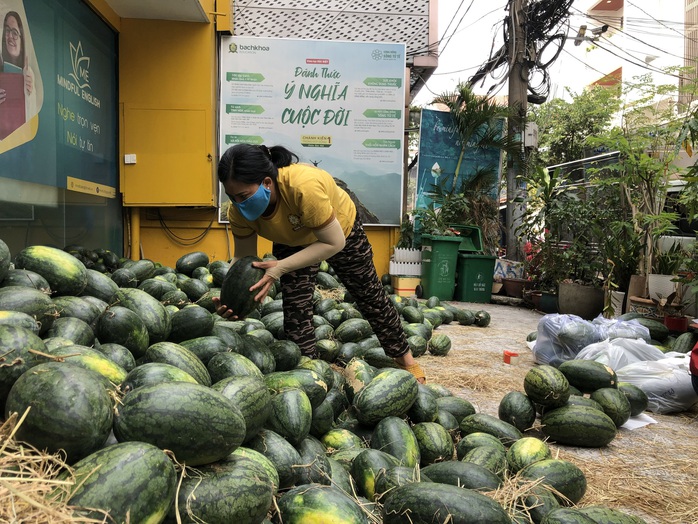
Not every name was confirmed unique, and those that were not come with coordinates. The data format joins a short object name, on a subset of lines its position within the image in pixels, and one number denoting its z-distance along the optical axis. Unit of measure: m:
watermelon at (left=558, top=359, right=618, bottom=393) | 3.64
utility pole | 10.88
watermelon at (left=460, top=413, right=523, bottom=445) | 2.81
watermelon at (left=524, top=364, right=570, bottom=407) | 3.14
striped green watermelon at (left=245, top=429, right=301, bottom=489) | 1.88
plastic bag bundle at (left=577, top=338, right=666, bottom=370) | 4.34
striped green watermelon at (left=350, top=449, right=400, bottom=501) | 2.04
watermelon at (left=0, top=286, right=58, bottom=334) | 2.21
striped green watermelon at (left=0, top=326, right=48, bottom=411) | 1.58
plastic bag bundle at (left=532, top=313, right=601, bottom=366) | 4.82
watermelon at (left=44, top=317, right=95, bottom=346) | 2.27
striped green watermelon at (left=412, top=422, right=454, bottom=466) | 2.49
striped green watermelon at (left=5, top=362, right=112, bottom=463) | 1.37
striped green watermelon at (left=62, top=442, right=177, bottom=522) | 1.22
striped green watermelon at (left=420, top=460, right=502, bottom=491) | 2.02
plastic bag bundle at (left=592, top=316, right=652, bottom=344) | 4.88
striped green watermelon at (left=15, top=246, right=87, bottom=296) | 2.84
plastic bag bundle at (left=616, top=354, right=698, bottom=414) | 3.95
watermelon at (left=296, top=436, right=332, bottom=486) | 1.92
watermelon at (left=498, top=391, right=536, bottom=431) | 3.17
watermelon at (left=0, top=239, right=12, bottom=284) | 2.54
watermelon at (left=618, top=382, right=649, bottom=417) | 3.69
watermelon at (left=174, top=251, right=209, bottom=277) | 6.20
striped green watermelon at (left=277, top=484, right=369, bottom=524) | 1.59
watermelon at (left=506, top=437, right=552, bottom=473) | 2.45
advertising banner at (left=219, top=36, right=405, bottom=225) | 8.72
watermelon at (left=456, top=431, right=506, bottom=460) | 2.58
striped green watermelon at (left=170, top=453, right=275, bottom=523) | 1.41
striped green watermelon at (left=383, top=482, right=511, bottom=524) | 1.57
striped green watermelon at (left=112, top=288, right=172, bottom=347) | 2.71
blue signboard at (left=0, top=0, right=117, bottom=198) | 4.96
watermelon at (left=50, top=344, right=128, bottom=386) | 1.83
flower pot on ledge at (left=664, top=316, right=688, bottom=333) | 5.45
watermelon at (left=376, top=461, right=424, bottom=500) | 1.91
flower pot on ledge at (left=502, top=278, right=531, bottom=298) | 9.93
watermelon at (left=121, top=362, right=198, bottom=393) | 1.78
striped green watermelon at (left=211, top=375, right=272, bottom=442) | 1.86
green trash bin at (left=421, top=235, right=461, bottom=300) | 8.88
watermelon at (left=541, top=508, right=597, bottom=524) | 1.77
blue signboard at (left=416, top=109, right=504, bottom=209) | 10.16
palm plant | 9.94
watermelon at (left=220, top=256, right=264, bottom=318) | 3.04
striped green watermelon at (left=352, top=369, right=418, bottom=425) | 2.63
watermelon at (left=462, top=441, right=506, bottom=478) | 2.32
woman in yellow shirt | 2.89
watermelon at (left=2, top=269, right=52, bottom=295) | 2.59
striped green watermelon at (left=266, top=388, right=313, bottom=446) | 2.12
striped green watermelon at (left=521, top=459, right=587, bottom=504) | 2.22
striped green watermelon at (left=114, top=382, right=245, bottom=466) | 1.47
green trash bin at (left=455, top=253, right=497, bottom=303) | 9.18
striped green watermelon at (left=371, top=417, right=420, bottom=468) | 2.34
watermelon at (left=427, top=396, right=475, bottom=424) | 3.07
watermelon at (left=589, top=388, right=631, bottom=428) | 3.44
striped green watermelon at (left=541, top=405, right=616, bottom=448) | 3.10
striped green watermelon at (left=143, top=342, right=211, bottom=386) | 2.12
